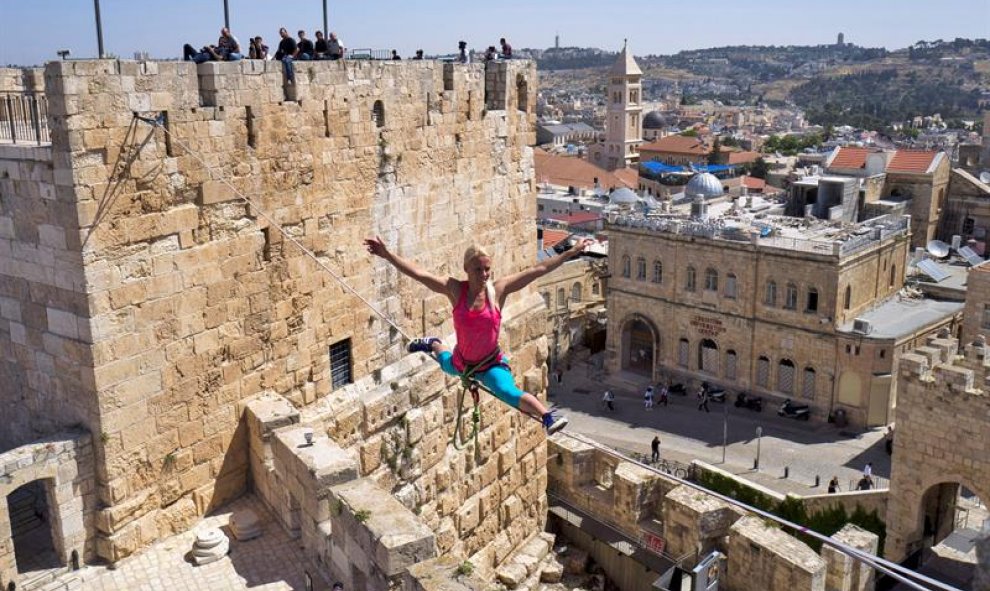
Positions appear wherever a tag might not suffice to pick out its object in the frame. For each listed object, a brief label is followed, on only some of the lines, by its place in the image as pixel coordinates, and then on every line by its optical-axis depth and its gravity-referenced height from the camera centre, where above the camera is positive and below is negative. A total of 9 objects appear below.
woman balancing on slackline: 7.54 -1.90
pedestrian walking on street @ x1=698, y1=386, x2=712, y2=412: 36.31 -12.35
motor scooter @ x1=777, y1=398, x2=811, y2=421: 34.69 -12.32
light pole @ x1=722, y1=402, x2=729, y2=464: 31.46 -12.40
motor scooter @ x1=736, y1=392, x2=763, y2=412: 35.97 -12.38
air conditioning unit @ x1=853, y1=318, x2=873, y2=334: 33.56 -8.83
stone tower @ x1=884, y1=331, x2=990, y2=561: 18.03 -7.16
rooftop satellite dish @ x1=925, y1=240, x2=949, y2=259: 43.66 -7.87
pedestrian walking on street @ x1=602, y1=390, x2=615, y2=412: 36.91 -12.51
